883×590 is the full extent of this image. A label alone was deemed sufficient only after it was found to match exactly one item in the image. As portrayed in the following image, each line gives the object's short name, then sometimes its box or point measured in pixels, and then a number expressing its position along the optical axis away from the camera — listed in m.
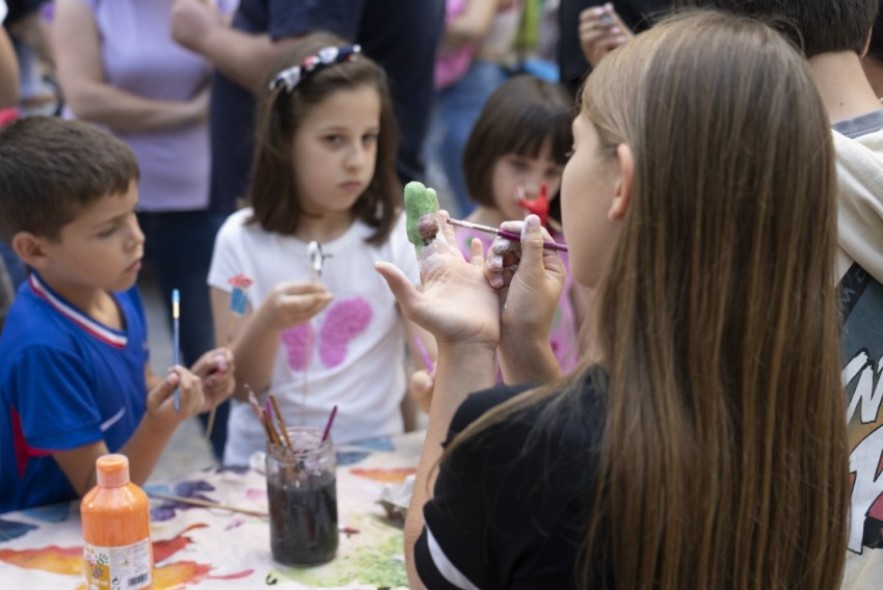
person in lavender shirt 3.10
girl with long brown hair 1.05
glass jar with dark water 1.65
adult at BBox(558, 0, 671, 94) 2.56
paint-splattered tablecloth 1.62
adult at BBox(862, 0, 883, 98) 1.82
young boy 1.83
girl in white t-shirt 2.41
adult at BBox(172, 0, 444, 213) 2.67
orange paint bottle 1.46
